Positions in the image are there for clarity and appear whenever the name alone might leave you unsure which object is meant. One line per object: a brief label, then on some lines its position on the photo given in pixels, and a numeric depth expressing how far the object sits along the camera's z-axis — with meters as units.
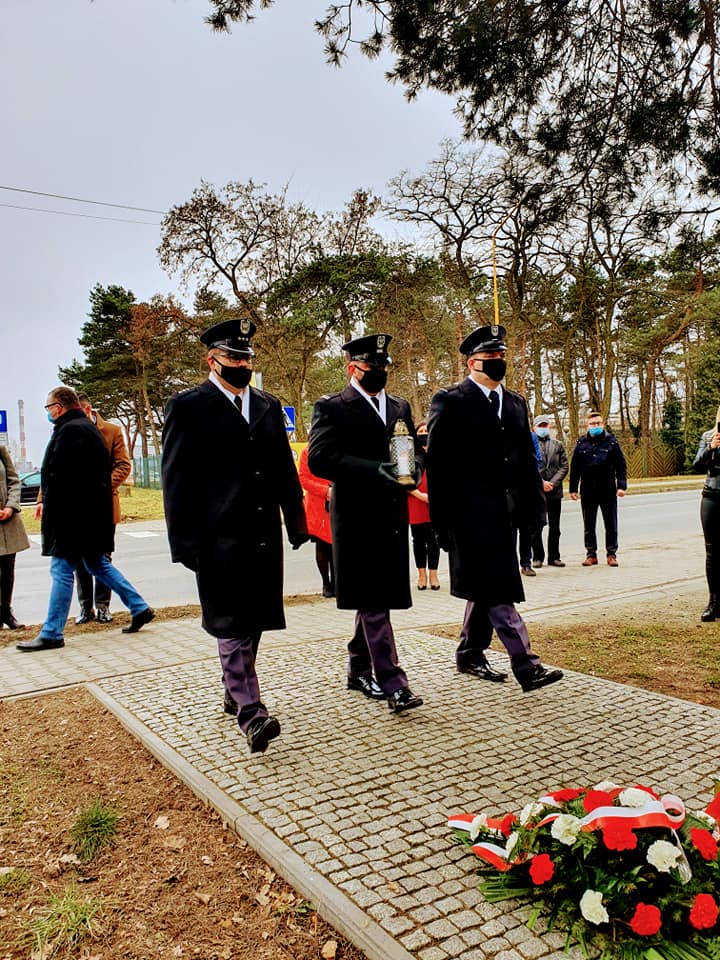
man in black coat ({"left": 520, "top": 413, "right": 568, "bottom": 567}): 11.12
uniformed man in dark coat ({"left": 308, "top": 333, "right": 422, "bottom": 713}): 4.65
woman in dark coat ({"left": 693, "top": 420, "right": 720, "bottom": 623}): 7.03
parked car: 28.55
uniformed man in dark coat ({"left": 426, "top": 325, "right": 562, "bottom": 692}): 4.91
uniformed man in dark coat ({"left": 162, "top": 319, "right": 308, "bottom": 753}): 4.13
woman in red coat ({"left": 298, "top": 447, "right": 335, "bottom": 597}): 7.66
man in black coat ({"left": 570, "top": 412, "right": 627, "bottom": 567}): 10.88
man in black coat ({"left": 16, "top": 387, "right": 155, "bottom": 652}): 6.75
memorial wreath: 2.42
